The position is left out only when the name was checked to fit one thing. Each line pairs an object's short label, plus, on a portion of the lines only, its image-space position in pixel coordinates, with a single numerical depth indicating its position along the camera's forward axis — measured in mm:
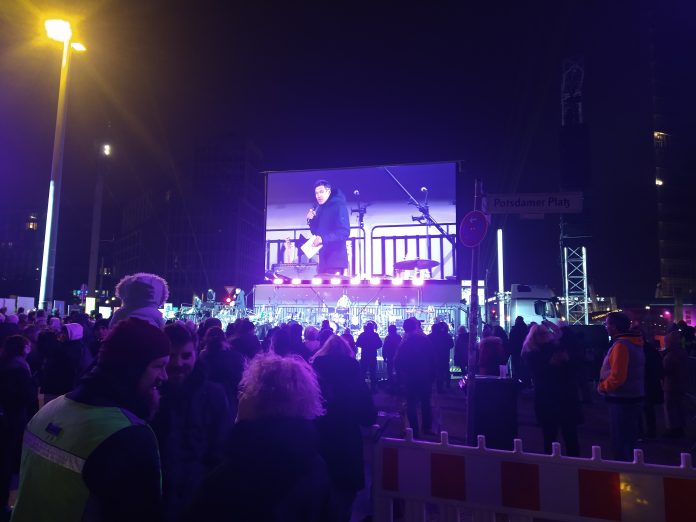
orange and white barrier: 2904
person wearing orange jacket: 5625
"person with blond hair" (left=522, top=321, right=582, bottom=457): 6215
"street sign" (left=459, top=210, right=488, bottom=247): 5922
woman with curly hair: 1681
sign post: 5359
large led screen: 23781
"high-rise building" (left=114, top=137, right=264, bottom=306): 60656
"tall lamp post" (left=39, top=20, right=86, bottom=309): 16375
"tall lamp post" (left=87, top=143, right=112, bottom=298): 39722
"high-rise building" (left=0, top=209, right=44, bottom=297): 79875
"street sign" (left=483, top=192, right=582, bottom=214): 6121
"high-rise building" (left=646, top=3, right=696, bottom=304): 45469
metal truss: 19125
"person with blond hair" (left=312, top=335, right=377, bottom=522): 3832
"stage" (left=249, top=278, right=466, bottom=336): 17438
